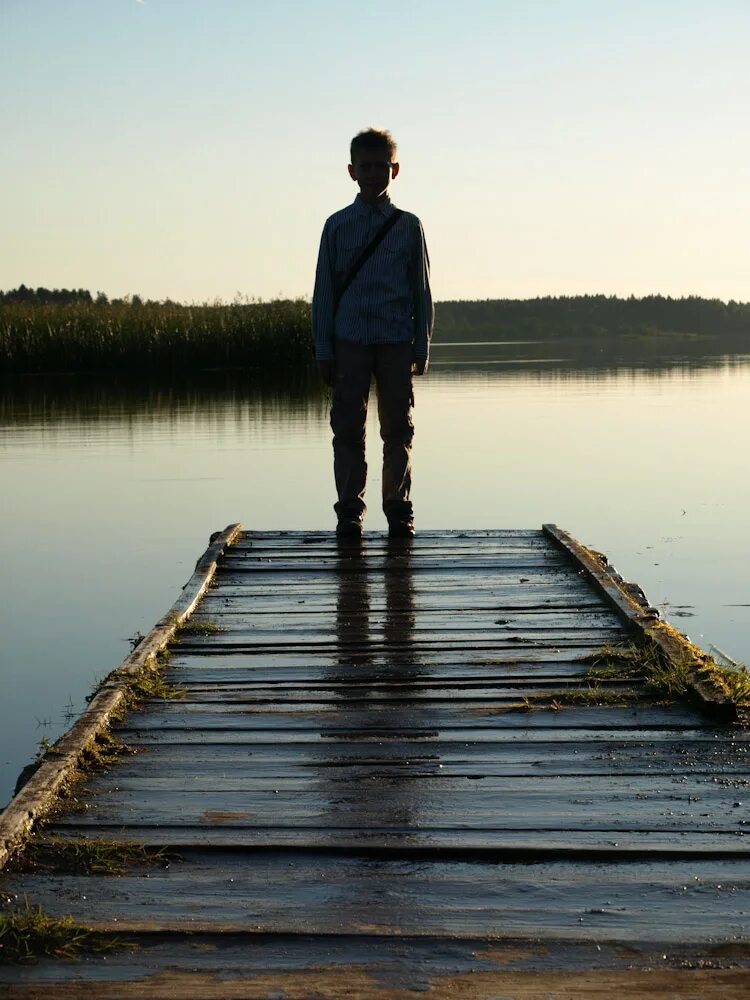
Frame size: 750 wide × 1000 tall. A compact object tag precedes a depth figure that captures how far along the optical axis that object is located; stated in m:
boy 6.17
